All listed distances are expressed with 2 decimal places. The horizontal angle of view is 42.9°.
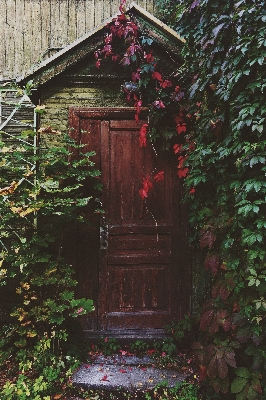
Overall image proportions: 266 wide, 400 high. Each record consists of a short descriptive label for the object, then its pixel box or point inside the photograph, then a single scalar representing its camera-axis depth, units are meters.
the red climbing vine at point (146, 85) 4.10
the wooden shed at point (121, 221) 4.52
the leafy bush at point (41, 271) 3.70
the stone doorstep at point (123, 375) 3.57
